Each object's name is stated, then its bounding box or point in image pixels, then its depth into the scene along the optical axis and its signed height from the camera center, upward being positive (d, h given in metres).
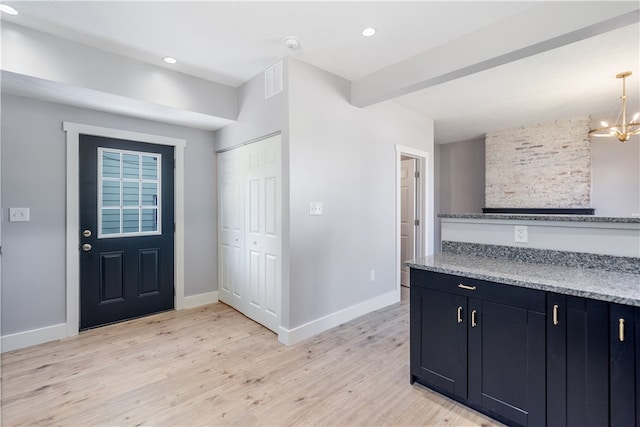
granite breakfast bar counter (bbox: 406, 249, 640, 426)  1.41 -0.70
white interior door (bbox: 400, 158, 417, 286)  4.57 +0.02
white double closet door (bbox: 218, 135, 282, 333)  3.07 -0.19
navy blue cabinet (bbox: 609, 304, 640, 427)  1.36 -0.71
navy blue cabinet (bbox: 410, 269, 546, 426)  1.63 -0.80
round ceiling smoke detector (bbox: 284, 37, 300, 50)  2.50 +1.47
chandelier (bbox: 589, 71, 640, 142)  3.19 +1.03
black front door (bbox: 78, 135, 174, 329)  3.16 -0.18
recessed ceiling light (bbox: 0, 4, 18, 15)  2.08 +1.46
